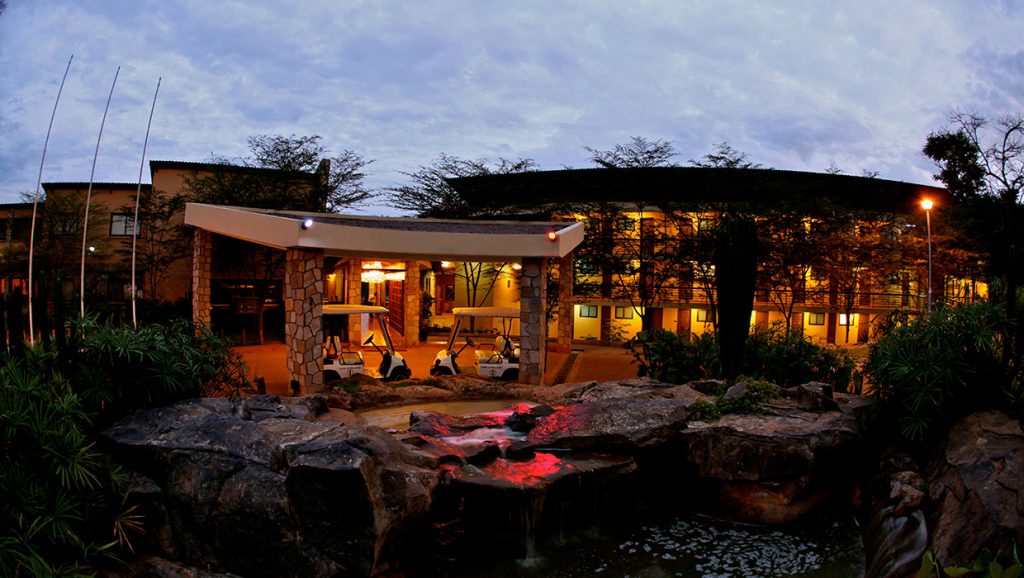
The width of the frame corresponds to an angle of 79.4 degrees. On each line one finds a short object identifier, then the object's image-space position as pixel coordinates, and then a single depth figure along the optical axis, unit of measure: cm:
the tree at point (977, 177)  1923
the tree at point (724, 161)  2289
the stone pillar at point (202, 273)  1612
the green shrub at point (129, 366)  669
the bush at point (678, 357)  1283
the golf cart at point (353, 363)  1373
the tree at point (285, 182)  2162
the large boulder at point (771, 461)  750
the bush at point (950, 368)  714
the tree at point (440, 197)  2536
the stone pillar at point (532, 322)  1372
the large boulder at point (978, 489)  541
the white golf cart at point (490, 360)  1417
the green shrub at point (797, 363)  1171
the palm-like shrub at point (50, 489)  505
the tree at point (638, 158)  2388
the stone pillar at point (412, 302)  1973
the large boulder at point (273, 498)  584
